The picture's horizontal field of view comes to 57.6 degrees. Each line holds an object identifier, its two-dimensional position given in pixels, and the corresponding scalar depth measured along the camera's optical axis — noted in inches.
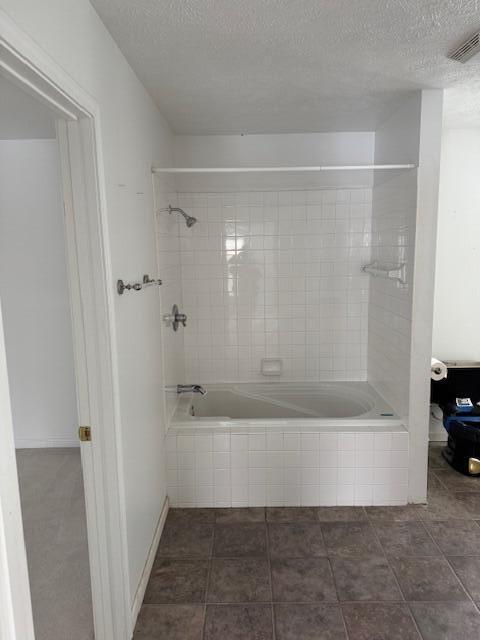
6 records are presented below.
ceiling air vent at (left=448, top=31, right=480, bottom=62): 70.3
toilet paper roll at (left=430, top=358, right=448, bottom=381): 114.0
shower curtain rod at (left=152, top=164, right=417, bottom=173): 94.2
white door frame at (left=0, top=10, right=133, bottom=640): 57.7
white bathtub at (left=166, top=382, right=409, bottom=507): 103.5
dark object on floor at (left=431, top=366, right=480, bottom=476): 116.6
